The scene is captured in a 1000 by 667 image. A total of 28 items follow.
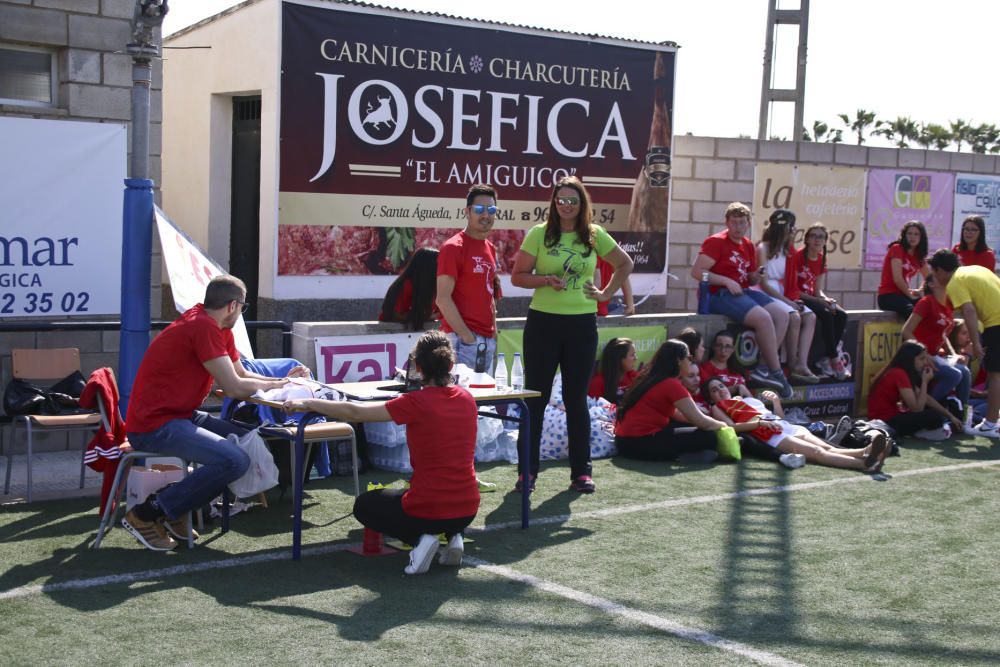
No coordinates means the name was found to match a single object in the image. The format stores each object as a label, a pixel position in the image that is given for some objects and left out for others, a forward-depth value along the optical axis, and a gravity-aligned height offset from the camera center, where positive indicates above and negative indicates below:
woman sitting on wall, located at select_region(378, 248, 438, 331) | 9.09 -0.57
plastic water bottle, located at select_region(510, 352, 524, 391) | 7.45 -0.98
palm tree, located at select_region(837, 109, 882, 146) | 54.16 +5.26
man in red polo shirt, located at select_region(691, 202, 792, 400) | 10.91 -0.57
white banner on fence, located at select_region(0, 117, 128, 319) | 8.88 -0.07
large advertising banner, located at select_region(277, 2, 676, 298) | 10.93 +0.88
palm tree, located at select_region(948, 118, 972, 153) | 49.28 +4.51
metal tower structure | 17.05 +2.19
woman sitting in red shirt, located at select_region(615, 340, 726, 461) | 8.96 -1.38
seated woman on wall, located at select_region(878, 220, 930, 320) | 11.98 -0.29
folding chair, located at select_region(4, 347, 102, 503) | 7.45 -1.10
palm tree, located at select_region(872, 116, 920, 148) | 52.59 +4.83
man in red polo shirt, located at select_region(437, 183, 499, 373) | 7.93 -0.41
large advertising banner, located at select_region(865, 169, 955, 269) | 15.28 +0.47
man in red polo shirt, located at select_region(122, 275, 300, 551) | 6.12 -1.00
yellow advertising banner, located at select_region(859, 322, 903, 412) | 12.08 -1.09
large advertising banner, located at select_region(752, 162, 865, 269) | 14.38 +0.45
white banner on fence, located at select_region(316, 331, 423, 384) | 9.03 -1.03
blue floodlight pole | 6.99 -0.05
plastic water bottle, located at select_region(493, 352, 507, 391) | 7.32 -0.92
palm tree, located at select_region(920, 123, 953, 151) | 49.88 +4.34
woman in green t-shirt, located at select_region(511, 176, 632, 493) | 7.69 -0.46
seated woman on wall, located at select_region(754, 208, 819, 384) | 11.18 -0.49
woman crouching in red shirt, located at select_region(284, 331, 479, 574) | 5.80 -1.10
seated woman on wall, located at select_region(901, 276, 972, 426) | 11.22 -0.89
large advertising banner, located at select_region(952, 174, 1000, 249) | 16.23 +0.57
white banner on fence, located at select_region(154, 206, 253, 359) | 7.21 -0.33
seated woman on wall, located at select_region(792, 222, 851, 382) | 11.48 -0.60
